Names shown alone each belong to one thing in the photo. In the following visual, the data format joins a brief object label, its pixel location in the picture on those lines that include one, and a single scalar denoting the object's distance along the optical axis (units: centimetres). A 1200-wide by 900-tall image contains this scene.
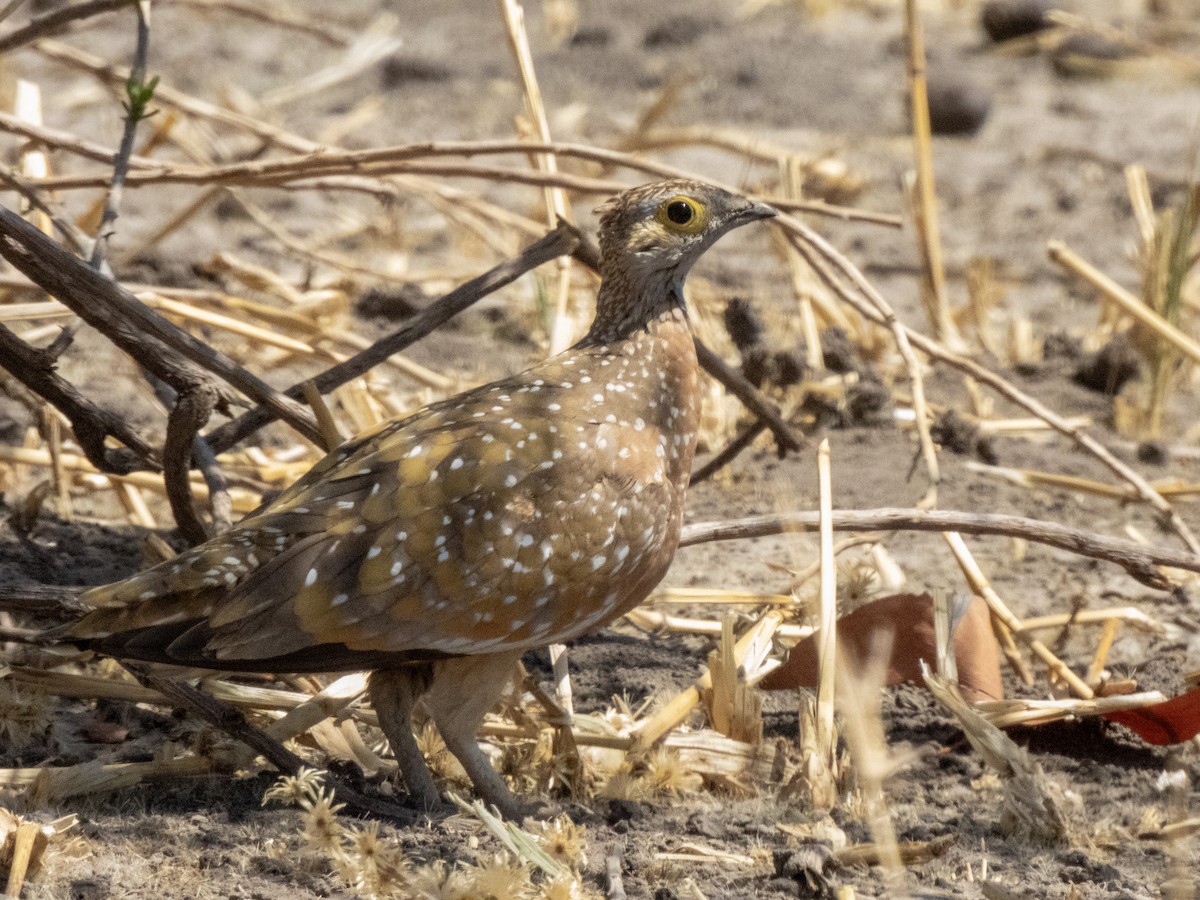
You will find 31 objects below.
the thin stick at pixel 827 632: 744
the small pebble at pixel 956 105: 1933
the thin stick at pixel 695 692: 773
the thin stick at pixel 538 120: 962
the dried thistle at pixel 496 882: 572
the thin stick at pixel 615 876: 615
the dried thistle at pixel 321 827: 612
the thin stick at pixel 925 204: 1045
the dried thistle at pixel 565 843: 634
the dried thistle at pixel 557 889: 585
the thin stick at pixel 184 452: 747
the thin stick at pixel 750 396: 915
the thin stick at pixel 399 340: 837
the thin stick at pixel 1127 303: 1069
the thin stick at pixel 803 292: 1249
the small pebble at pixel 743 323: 1120
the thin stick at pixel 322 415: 805
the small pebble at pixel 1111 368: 1324
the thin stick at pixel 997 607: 885
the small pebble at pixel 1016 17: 2172
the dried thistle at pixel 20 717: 758
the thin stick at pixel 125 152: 802
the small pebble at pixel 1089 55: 2102
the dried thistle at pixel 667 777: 760
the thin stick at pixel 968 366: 888
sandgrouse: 654
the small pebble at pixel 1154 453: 1206
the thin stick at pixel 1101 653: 894
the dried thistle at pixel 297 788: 649
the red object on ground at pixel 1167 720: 802
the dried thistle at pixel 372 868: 594
